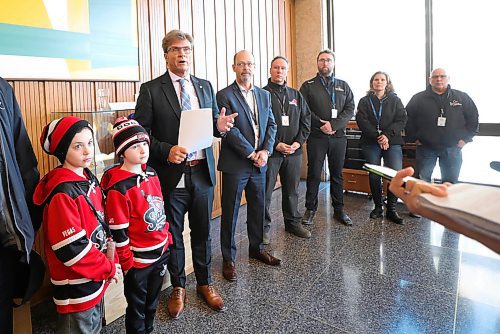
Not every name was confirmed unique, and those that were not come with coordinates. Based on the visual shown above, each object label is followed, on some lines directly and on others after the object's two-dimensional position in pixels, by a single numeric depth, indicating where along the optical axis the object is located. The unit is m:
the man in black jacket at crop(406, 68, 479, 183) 4.25
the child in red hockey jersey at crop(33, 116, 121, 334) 1.54
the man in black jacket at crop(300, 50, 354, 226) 4.16
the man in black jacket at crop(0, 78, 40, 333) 1.43
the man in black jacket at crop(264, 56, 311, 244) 3.60
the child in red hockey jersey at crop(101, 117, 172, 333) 1.83
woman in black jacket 4.34
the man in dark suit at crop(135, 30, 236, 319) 2.29
